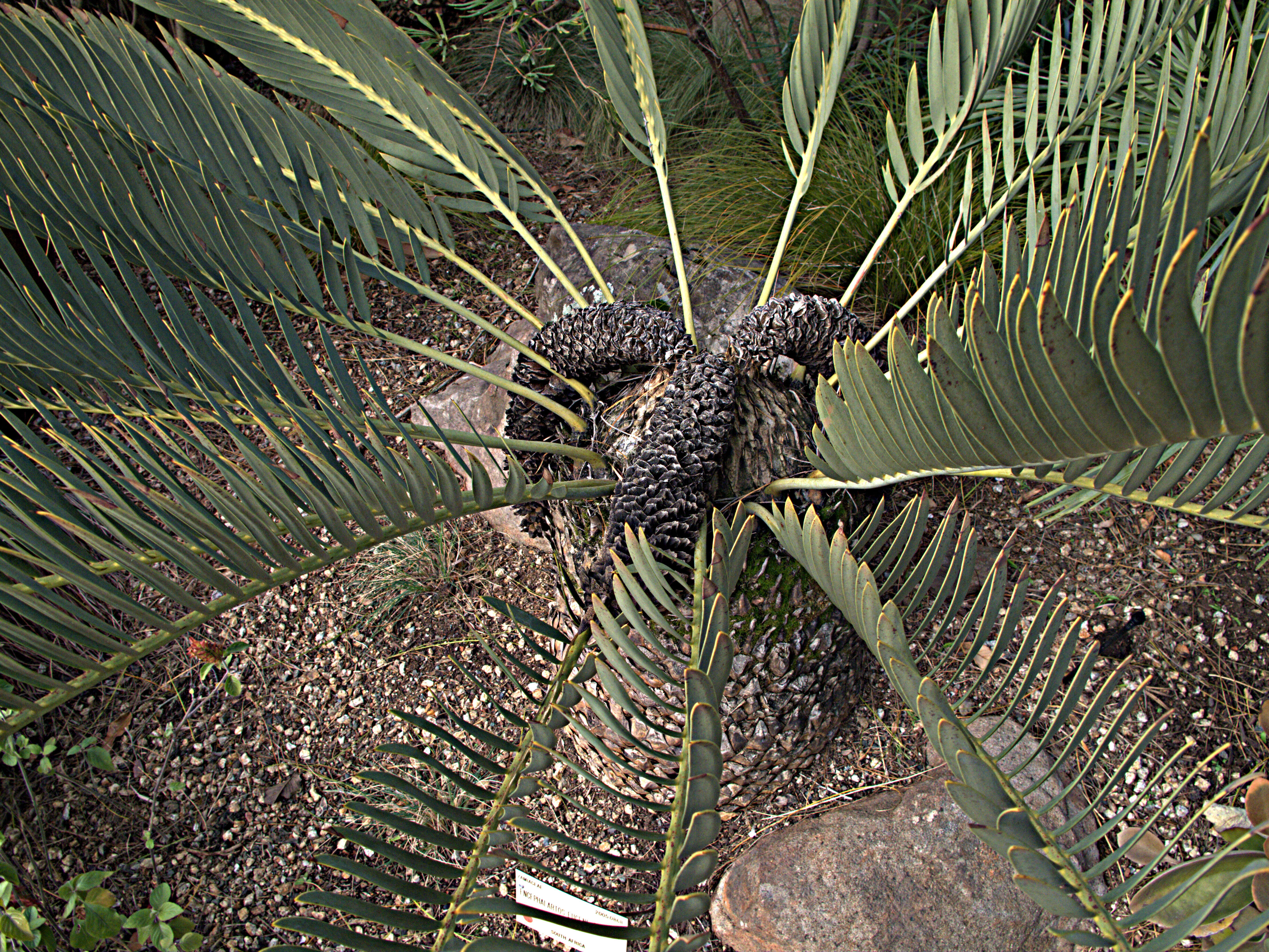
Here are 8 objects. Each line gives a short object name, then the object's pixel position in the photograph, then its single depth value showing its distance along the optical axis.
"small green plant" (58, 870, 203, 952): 1.16
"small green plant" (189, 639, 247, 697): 1.39
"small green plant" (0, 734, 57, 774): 1.35
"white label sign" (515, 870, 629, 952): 0.94
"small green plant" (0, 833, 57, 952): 1.11
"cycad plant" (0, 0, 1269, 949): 0.47
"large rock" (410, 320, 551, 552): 1.64
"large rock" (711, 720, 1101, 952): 1.07
